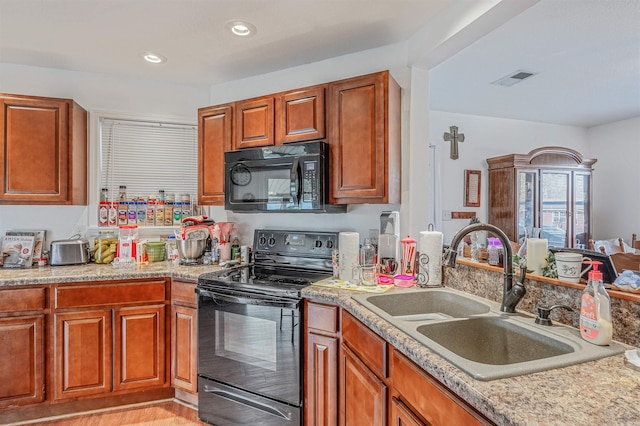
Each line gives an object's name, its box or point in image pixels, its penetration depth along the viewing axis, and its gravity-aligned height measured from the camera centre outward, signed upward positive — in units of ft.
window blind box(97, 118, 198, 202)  9.34 +1.44
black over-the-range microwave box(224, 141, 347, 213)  7.09 +0.69
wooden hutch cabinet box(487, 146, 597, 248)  13.46 +0.71
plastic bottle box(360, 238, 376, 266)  6.66 -0.81
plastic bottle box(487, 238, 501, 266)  5.32 -0.60
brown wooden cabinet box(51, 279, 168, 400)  7.07 -2.62
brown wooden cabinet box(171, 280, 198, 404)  7.25 -2.63
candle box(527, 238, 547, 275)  4.55 -0.54
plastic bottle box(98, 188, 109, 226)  9.14 -0.03
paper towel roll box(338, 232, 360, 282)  6.49 -0.73
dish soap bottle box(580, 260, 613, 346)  3.42 -0.96
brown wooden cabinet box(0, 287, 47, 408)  6.82 -2.67
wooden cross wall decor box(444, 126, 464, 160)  13.92 +2.95
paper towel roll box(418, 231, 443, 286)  6.04 -0.79
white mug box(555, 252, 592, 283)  4.08 -0.61
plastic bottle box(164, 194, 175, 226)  9.58 -0.07
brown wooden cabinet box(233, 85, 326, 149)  7.30 +2.03
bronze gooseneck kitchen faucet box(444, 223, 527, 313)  4.44 -0.63
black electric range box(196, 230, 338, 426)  6.01 -2.44
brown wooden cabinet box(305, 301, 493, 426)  3.21 -2.02
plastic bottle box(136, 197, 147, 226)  9.43 -0.04
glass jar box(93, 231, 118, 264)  8.57 -0.97
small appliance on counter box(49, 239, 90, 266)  8.17 -1.00
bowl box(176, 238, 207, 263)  8.21 -0.89
